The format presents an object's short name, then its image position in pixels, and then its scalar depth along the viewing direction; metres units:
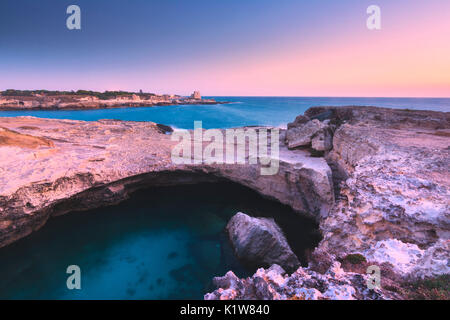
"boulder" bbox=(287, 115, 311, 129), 22.66
